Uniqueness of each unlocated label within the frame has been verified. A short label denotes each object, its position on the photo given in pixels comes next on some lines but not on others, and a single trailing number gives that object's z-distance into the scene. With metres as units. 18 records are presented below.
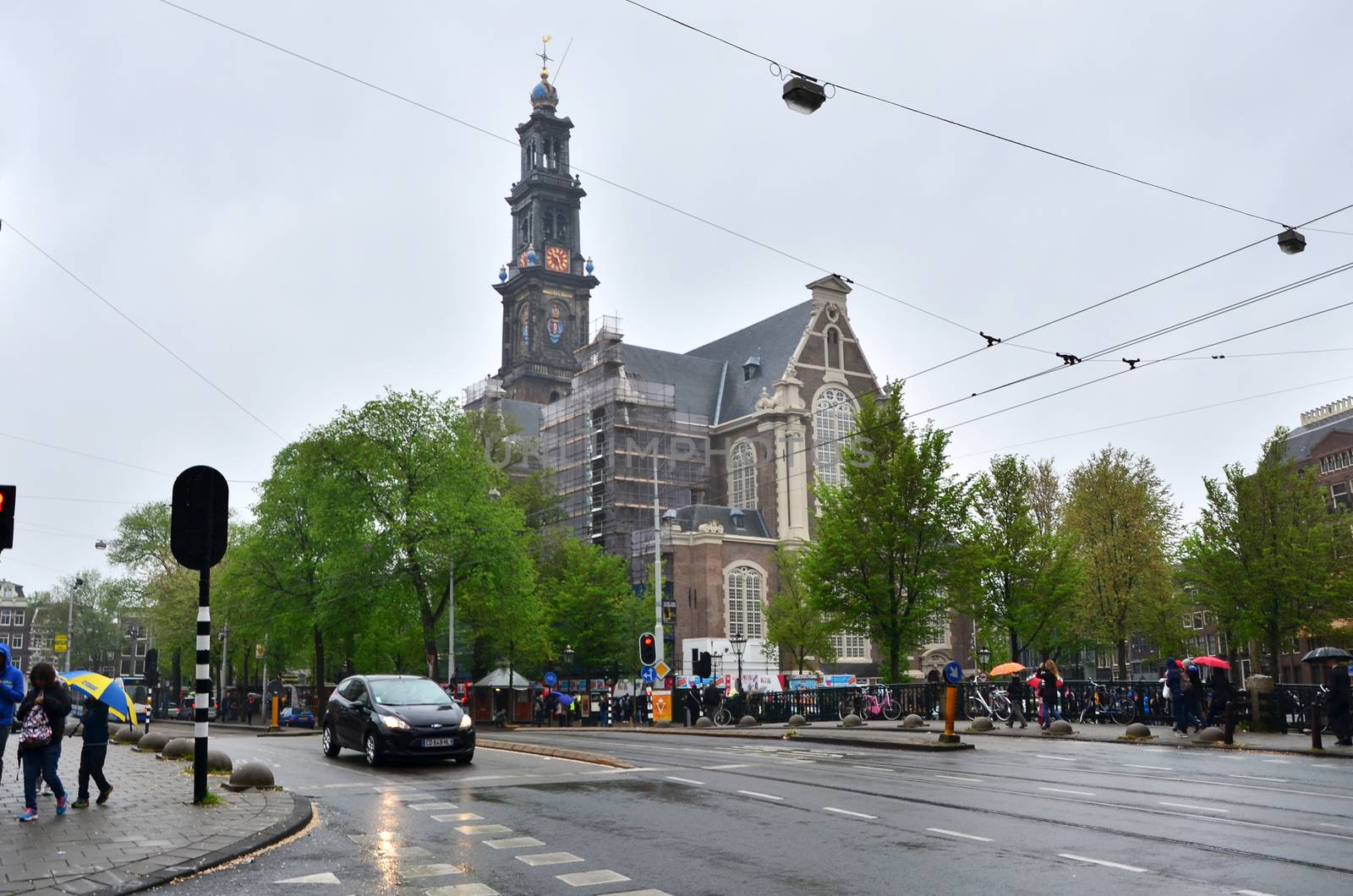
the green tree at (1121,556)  51.31
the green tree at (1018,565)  47.19
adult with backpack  10.59
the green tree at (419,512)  44.41
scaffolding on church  72.25
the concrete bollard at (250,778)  12.55
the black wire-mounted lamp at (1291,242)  17.19
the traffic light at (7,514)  11.79
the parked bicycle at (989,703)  33.56
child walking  11.24
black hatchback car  16.05
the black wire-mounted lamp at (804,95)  14.59
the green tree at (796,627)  59.31
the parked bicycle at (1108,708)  30.64
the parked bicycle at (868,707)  36.81
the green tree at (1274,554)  42.53
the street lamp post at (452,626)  45.66
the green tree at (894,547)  38.84
